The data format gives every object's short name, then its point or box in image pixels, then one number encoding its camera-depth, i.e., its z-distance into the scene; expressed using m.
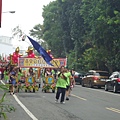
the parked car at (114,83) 27.62
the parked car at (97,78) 33.94
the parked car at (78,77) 42.03
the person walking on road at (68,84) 18.38
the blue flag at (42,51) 17.42
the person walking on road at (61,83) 17.69
